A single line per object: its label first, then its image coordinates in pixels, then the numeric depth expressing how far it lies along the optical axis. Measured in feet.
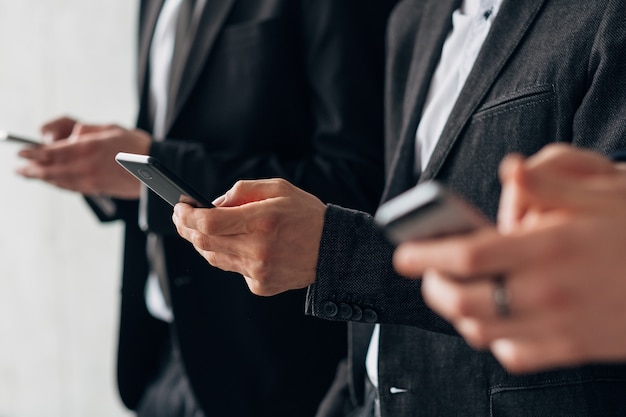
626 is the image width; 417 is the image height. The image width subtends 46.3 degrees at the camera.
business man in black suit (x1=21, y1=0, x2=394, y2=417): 3.93
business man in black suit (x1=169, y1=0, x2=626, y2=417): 2.37
